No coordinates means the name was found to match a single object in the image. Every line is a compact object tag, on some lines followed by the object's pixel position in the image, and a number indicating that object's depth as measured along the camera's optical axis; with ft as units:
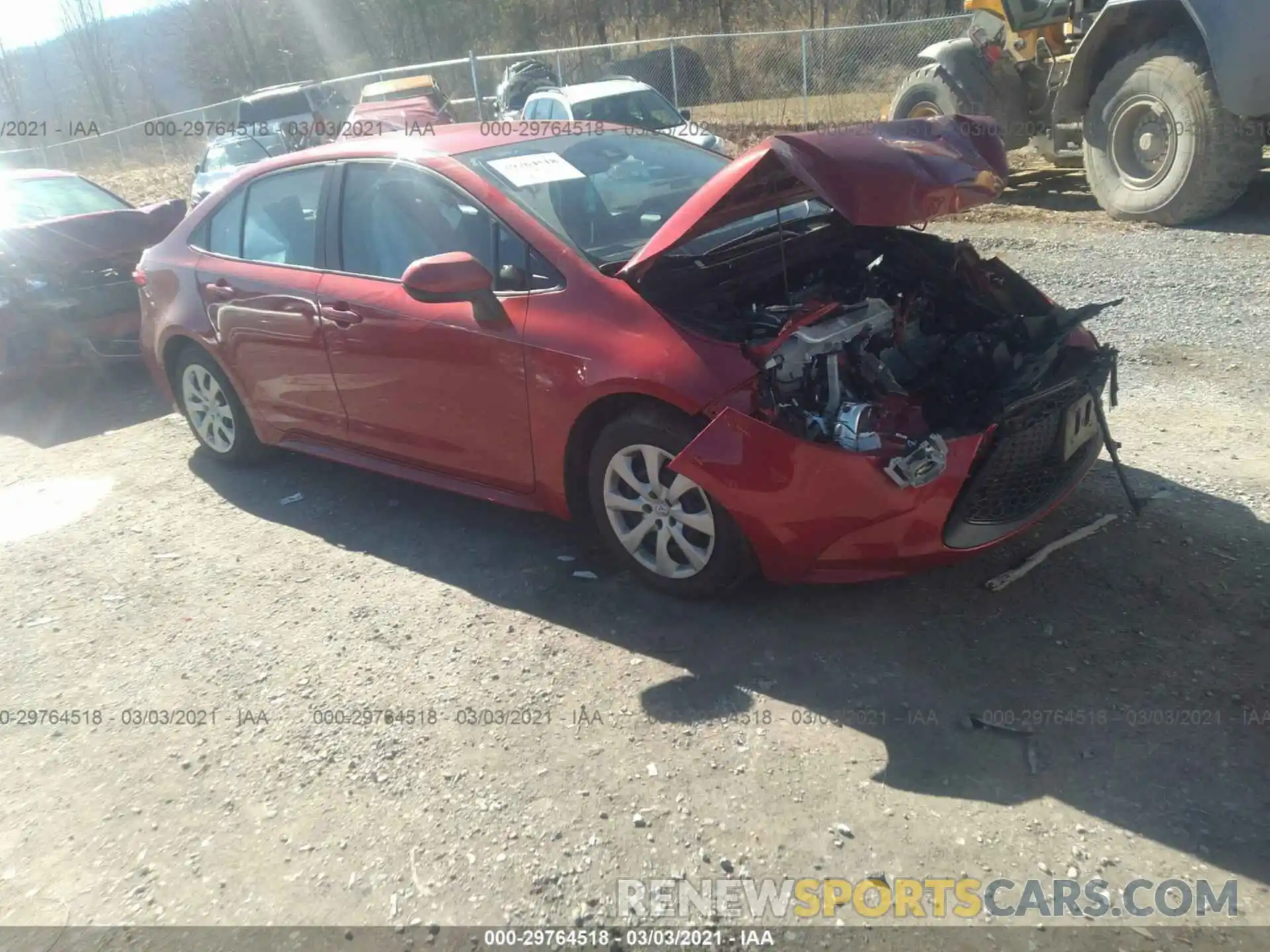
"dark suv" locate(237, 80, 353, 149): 61.00
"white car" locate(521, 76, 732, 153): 45.44
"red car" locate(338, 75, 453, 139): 54.24
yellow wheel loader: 25.17
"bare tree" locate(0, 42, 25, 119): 152.97
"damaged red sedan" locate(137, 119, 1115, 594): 10.78
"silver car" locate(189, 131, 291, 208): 50.06
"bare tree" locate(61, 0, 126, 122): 145.79
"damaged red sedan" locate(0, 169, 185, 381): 24.38
